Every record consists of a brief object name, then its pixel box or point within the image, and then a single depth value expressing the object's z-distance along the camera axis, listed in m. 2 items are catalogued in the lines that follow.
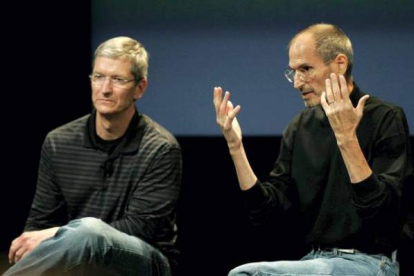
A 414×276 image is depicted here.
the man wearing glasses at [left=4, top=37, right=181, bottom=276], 7.54
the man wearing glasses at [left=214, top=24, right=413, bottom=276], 6.68
